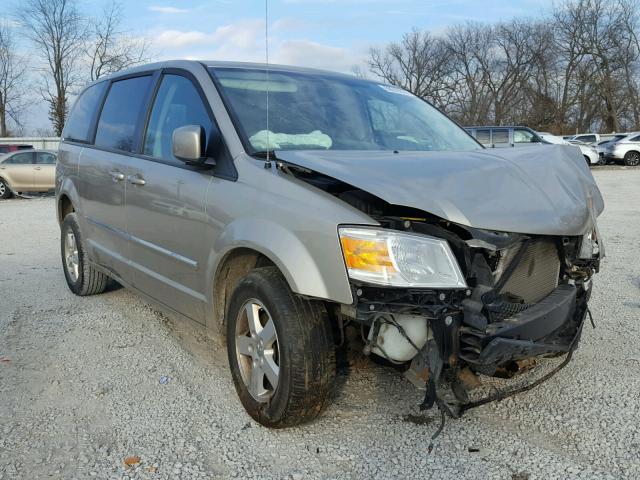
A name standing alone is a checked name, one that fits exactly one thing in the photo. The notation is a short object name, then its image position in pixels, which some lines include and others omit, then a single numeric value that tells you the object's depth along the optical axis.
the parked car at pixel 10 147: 24.25
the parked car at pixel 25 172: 18.17
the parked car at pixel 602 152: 30.11
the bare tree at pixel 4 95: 47.94
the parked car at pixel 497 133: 20.27
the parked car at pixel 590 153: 28.00
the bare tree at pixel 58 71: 47.19
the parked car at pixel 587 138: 38.59
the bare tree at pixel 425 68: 67.50
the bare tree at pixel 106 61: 45.66
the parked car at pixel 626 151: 28.78
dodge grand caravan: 2.51
